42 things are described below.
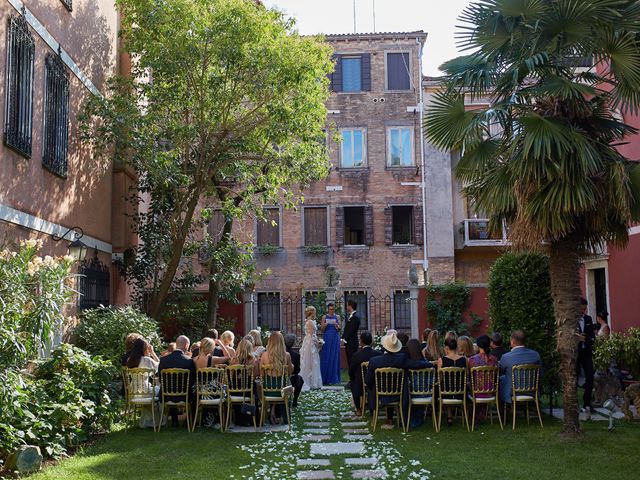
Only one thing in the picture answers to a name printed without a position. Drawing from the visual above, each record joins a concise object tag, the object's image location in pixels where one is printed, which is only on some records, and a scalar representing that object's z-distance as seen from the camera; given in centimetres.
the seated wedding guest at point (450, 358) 1029
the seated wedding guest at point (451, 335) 1056
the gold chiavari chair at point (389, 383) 1002
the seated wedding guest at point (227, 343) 1184
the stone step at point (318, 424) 1057
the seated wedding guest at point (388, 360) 1009
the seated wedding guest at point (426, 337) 1208
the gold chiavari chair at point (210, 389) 1005
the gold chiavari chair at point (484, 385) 995
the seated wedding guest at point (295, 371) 1216
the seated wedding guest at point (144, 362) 1039
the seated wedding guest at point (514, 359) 992
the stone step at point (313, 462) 783
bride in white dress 1535
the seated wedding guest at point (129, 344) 1082
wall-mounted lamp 1147
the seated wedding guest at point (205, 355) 1054
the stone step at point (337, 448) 849
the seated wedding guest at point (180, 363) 1017
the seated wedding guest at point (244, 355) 1068
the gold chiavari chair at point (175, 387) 1003
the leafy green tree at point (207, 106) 1384
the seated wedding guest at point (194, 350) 1187
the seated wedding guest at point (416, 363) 1008
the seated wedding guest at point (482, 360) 1002
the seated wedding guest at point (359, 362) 1136
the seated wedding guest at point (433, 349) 1129
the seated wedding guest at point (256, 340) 1182
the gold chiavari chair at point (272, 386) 1048
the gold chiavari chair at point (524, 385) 980
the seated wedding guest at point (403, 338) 1162
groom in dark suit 1435
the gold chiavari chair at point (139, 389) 1010
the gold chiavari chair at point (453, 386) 996
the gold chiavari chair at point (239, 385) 1018
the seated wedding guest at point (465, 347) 1096
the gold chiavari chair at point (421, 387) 1002
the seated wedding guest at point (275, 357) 1052
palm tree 864
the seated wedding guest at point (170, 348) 1096
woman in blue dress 1579
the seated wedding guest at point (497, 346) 1070
